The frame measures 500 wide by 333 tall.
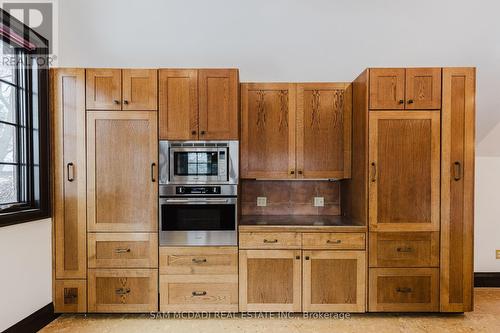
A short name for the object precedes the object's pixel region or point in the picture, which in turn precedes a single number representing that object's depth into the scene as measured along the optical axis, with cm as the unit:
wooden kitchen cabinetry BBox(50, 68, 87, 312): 249
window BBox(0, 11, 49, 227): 222
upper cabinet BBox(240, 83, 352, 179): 279
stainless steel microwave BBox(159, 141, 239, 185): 252
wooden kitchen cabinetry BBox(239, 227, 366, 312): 248
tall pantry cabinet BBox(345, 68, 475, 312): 245
